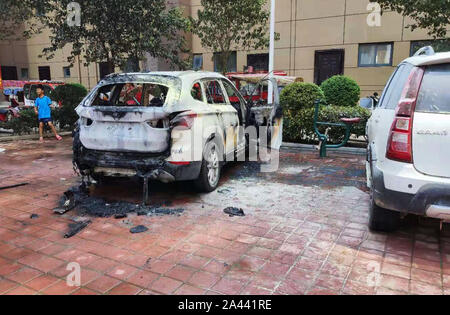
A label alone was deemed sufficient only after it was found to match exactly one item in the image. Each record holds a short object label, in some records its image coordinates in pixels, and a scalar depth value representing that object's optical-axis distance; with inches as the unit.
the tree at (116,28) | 351.9
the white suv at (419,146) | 125.6
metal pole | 458.8
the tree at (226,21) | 531.5
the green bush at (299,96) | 357.7
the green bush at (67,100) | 488.1
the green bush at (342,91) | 417.1
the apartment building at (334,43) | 628.4
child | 419.8
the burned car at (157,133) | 185.0
